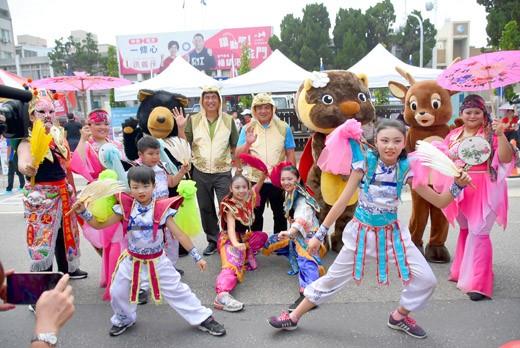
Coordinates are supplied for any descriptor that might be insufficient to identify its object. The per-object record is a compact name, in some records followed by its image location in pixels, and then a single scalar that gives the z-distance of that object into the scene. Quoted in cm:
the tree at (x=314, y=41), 3547
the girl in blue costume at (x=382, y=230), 281
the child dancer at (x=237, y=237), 369
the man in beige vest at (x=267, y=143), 443
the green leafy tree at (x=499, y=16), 1791
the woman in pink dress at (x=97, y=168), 357
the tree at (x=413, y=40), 3656
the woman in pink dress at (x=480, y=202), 347
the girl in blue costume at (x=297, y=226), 372
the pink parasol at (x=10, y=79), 309
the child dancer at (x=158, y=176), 376
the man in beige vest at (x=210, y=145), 459
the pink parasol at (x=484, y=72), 339
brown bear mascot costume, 428
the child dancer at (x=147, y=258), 301
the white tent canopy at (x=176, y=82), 1157
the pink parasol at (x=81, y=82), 698
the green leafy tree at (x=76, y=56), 4241
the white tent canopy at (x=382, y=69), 999
